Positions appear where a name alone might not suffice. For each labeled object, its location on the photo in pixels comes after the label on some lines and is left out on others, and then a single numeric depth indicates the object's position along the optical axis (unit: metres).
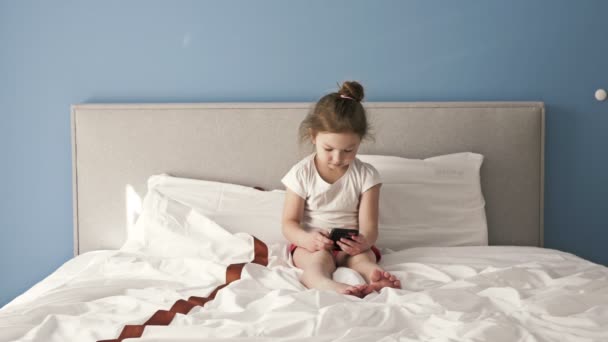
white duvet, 1.45
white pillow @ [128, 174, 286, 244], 2.46
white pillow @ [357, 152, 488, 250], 2.53
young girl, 2.14
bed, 1.51
